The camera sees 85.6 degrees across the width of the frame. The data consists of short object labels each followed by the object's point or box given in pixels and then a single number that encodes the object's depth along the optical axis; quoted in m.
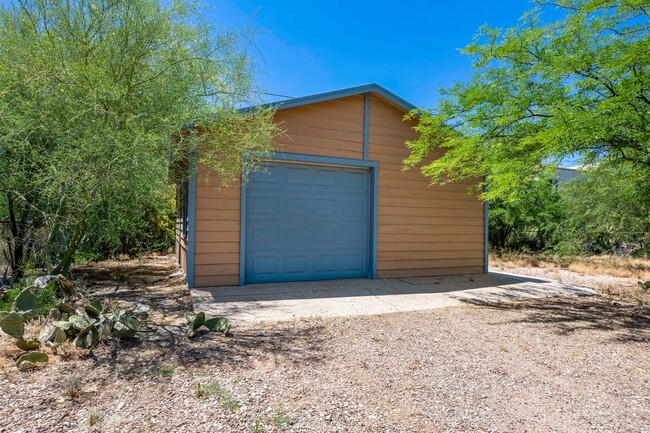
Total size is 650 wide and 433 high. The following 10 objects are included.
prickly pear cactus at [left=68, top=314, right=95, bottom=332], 2.81
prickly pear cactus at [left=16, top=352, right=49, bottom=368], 2.47
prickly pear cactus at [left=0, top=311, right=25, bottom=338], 2.64
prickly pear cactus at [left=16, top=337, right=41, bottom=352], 2.69
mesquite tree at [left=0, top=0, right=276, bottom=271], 3.37
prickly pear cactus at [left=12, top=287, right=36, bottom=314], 2.80
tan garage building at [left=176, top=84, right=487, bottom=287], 5.55
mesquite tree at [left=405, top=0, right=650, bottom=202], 3.96
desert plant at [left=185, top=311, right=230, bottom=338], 3.27
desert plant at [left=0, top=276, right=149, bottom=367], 2.69
